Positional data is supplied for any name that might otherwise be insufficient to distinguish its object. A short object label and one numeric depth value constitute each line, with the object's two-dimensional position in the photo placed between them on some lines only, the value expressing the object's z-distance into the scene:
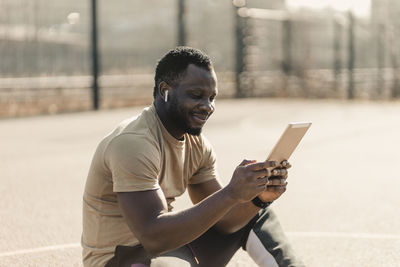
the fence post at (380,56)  22.00
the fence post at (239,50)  20.75
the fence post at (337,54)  21.80
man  3.02
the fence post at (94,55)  16.16
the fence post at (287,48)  22.30
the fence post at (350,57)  21.30
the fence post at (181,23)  18.67
